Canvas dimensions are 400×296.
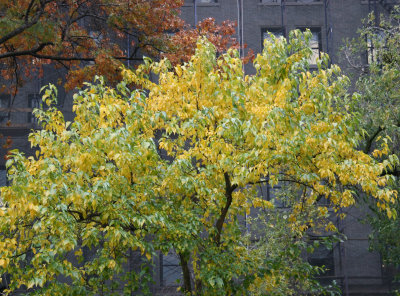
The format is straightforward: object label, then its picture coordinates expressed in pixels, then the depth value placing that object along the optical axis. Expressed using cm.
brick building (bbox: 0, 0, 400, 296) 2125
